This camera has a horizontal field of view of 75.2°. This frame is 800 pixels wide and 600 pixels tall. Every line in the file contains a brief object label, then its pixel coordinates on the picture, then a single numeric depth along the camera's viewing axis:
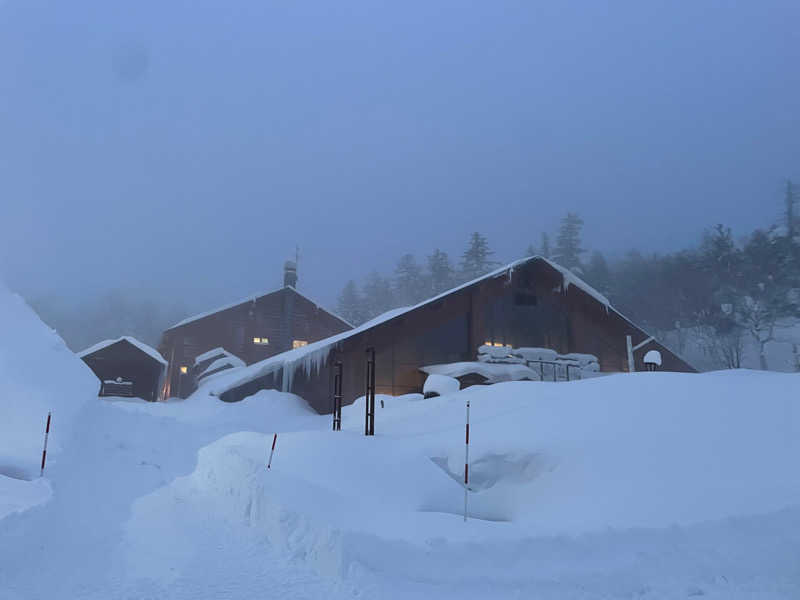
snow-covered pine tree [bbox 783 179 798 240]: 66.25
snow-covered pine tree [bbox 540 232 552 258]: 78.51
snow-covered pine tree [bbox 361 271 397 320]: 73.25
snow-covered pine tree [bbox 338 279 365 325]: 70.25
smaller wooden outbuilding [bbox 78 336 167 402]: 35.50
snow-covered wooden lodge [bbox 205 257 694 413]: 22.91
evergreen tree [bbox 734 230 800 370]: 46.44
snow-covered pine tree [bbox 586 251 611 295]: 56.94
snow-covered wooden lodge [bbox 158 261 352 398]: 39.03
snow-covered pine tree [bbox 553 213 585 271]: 66.69
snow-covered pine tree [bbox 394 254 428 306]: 73.62
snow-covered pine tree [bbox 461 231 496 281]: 65.44
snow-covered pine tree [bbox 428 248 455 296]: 69.75
